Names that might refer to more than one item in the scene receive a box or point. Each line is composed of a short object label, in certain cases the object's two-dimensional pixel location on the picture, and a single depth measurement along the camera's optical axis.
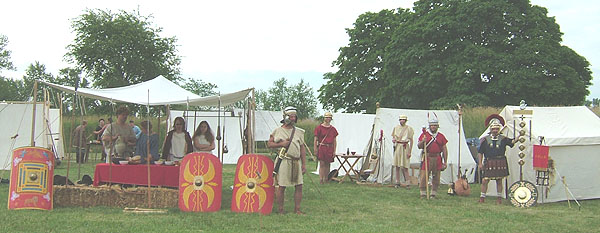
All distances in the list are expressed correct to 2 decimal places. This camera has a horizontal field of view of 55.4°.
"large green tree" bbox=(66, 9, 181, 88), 31.84
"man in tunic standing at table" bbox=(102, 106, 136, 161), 8.80
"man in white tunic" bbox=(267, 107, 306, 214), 7.30
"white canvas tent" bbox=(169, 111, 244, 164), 18.62
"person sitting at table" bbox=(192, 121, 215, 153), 8.84
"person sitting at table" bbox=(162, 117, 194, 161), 8.91
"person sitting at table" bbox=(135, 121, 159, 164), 8.80
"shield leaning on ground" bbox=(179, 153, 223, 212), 7.55
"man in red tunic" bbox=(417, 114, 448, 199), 9.37
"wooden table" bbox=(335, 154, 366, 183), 12.36
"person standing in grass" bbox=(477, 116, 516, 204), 8.84
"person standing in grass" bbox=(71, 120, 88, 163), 17.03
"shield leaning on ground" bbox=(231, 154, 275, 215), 7.46
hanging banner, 8.88
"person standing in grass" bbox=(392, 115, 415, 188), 11.27
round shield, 8.58
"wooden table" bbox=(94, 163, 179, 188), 8.24
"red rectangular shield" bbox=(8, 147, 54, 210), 7.41
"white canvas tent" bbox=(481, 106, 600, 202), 9.21
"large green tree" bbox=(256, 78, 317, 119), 57.62
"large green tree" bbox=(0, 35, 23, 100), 47.84
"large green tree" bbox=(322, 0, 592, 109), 22.78
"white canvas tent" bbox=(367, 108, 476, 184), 12.28
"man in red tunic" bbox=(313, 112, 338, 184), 11.64
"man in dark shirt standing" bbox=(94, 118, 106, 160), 15.27
